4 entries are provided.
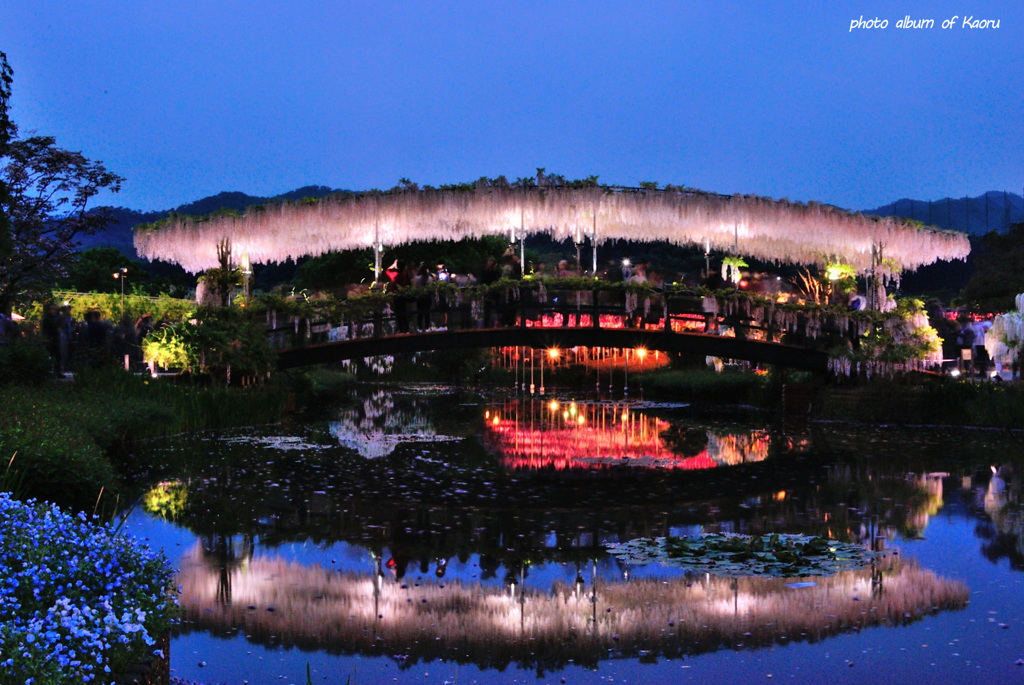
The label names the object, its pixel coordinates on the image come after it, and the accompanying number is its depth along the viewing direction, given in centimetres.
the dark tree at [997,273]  4644
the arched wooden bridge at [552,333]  2539
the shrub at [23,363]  1725
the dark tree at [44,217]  3491
